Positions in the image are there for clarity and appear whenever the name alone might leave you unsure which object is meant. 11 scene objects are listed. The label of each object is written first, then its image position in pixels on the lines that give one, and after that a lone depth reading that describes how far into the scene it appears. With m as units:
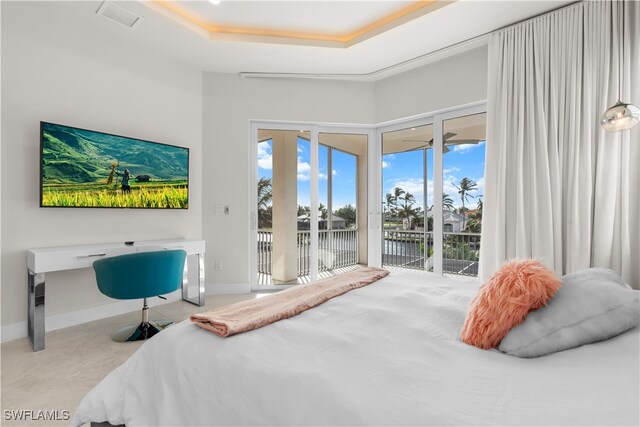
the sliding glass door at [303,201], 4.20
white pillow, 1.01
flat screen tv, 2.71
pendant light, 2.01
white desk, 2.37
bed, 0.73
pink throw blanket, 1.18
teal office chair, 2.41
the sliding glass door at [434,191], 3.56
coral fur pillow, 1.08
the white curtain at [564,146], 2.33
